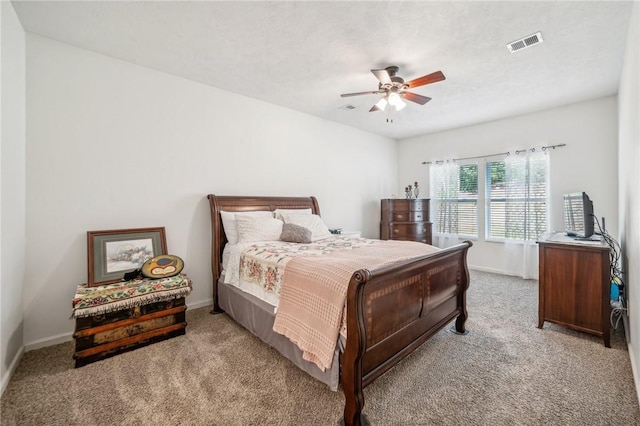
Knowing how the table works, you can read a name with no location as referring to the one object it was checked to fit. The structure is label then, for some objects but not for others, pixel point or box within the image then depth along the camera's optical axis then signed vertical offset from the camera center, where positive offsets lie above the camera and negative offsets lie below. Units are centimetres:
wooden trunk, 215 -101
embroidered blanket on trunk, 214 -70
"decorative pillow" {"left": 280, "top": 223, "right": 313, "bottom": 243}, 326 -27
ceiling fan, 260 +127
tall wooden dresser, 528 -16
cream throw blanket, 168 -58
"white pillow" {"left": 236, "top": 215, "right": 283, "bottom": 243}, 321 -20
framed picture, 260 -39
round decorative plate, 263 -54
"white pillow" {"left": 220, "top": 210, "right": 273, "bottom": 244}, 327 -16
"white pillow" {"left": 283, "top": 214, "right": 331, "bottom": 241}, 362 -15
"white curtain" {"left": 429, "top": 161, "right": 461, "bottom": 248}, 546 +20
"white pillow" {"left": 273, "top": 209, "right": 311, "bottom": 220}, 373 +0
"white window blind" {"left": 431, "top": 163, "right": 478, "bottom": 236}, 524 +27
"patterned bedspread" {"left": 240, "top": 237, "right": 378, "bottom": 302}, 231 -40
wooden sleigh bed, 155 -76
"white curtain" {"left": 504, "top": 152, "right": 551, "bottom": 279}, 443 +9
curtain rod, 429 +102
